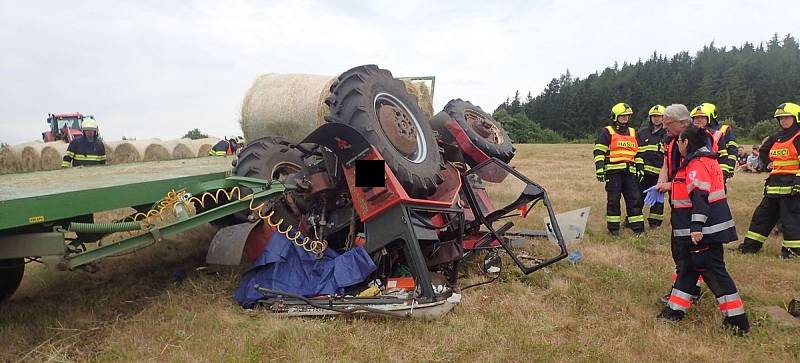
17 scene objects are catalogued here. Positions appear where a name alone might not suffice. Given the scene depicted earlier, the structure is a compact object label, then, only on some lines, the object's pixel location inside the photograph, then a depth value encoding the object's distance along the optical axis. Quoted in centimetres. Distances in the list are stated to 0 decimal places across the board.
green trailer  278
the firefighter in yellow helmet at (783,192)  562
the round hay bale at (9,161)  1481
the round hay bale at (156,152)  1606
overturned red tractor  382
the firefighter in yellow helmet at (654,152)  710
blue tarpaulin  387
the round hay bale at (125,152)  1565
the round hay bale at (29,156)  1478
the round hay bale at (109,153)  1535
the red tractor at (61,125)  2005
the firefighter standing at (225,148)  1063
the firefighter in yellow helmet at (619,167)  670
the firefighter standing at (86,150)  737
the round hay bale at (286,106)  664
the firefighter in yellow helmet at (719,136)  597
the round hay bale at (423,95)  779
